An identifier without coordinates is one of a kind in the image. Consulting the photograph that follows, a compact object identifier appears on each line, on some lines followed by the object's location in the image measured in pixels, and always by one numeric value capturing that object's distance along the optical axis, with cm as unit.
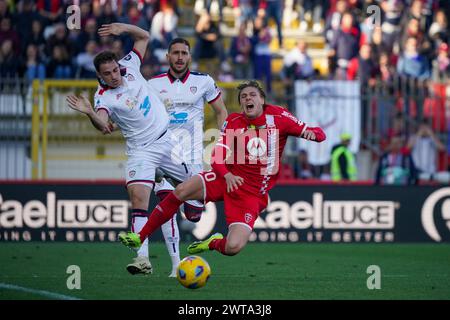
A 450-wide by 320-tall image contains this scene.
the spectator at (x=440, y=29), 2502
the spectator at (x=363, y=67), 2325
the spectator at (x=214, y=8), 2497
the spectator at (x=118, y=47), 2152
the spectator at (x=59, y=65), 2155
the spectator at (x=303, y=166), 2055
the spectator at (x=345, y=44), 2356
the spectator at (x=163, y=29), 2339
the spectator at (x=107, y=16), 2233
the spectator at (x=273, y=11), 2472
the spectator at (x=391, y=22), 2491
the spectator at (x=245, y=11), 2522
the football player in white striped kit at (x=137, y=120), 1212
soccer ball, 1057
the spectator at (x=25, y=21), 2241
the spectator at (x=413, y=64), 2397
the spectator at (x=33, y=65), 2131
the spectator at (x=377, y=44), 2397
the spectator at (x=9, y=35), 2205
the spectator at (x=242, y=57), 2358
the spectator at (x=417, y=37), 2442
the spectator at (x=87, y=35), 2203
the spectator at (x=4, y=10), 2272
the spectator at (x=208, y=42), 2352
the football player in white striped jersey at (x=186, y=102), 1300
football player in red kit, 1153
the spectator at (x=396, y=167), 2042
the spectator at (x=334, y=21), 2441
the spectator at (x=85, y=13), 2227
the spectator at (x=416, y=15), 2528
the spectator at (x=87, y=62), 2164
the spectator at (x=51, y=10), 2289
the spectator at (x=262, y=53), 2342
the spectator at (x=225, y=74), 2275
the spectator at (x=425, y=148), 2094
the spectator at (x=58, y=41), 2184
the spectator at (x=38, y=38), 2194
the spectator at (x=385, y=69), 2325
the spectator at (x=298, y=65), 2327
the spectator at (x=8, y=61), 2097
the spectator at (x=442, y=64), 2384
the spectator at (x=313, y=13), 2656
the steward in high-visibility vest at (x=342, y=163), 2048
